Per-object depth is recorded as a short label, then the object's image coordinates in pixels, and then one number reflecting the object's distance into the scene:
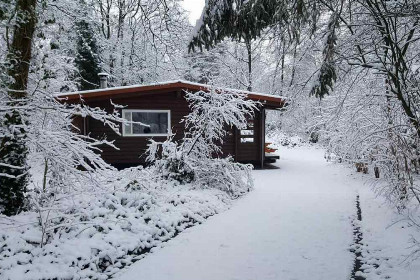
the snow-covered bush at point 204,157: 8.63
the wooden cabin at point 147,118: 12.81
